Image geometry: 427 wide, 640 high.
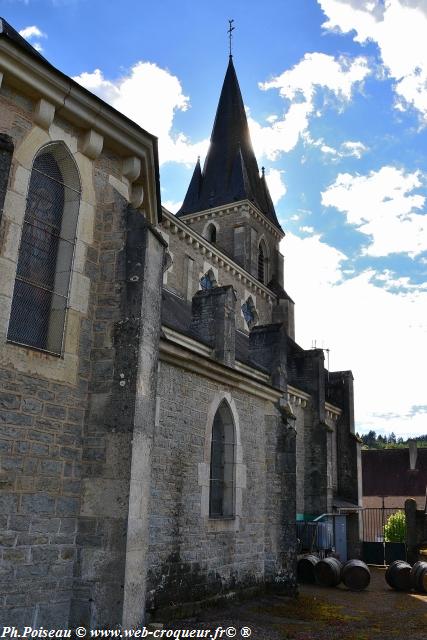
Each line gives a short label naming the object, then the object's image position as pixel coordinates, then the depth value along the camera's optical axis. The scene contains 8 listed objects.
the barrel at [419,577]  15.04
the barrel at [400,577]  15.36
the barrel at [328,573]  15.33
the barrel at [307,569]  15.77
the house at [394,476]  37.12
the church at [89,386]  5.50
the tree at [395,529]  29.17
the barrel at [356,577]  15.05
